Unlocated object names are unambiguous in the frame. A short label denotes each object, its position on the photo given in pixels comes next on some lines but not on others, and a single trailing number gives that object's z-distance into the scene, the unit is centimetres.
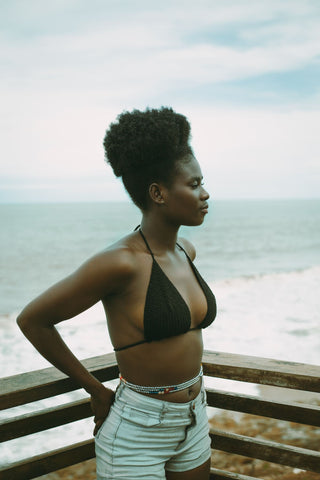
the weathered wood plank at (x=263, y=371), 199
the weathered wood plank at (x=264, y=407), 199
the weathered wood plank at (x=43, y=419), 177
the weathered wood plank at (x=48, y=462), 181
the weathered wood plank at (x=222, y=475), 217
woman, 151
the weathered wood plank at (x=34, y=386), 176
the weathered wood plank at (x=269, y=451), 205
